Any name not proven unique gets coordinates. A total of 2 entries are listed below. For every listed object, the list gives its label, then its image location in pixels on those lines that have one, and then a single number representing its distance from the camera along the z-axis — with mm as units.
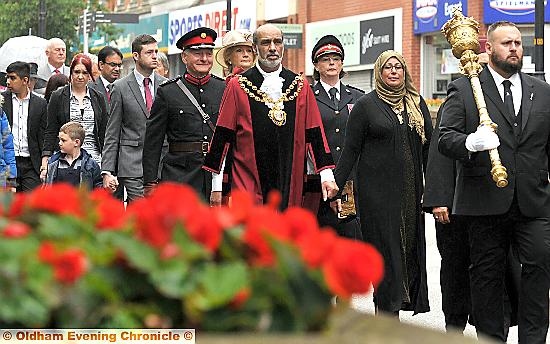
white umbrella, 19375
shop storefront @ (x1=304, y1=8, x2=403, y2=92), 39562
